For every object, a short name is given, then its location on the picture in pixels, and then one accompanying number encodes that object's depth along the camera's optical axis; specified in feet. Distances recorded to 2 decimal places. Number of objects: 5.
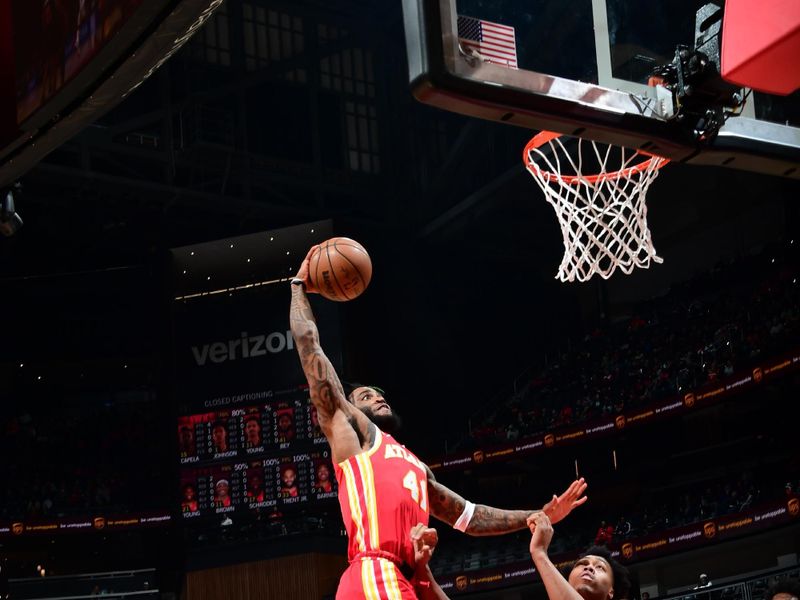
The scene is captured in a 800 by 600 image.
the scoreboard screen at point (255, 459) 60.54
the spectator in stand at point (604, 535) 61.32
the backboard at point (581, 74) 15.97
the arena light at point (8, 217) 28.63
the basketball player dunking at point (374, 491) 15.60
